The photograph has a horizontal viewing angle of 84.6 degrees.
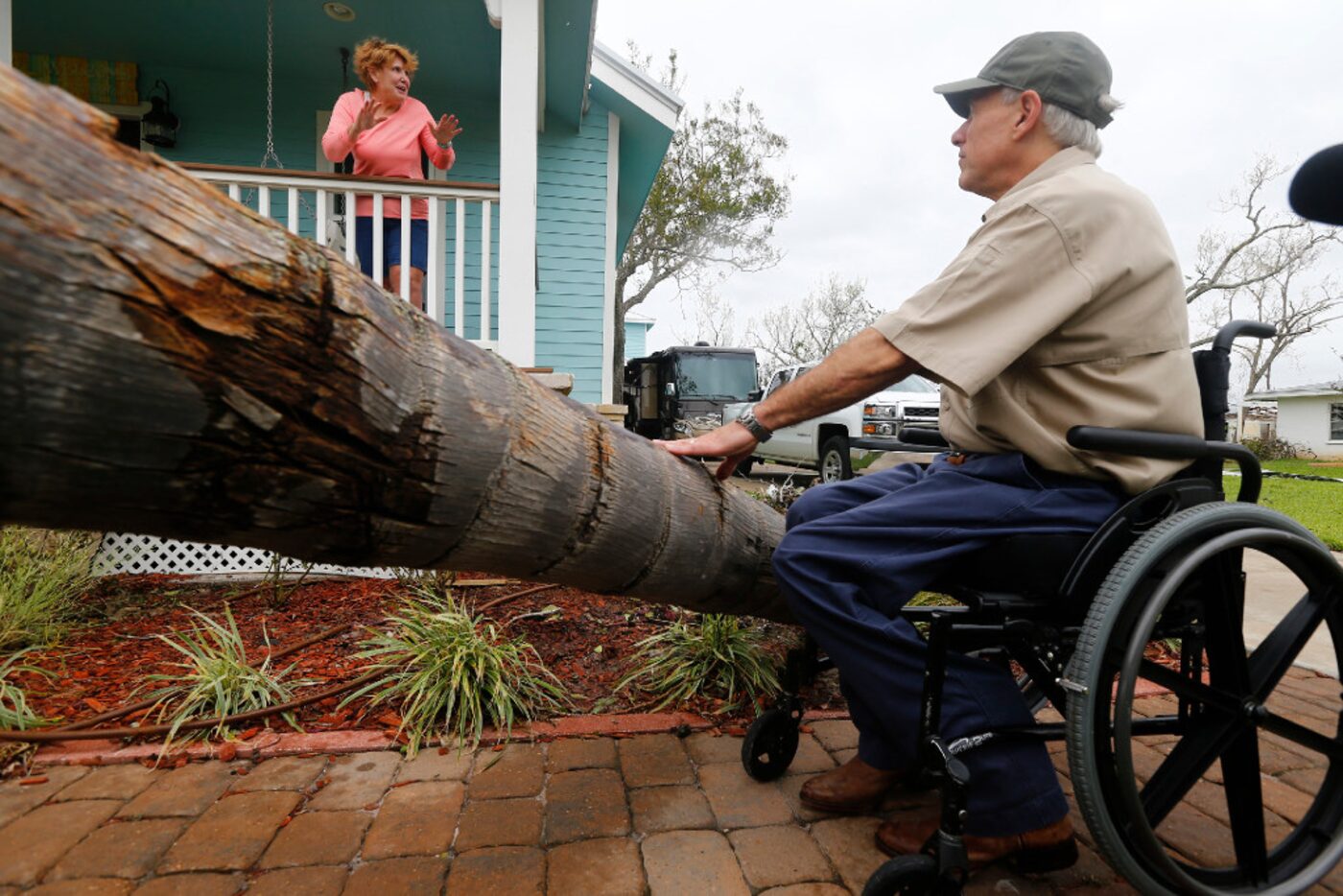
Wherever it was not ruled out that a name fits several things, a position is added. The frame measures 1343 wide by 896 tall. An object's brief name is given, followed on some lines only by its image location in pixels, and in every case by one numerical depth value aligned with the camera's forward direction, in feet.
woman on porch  14.46
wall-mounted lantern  22.56
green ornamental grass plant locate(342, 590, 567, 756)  7.54
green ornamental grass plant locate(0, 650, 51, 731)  7.16
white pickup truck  30.48
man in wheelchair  4.69
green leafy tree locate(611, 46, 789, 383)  74.13
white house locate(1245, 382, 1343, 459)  97.91
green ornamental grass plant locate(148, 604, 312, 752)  7.55
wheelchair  4.22
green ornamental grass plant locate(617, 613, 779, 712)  8.47
